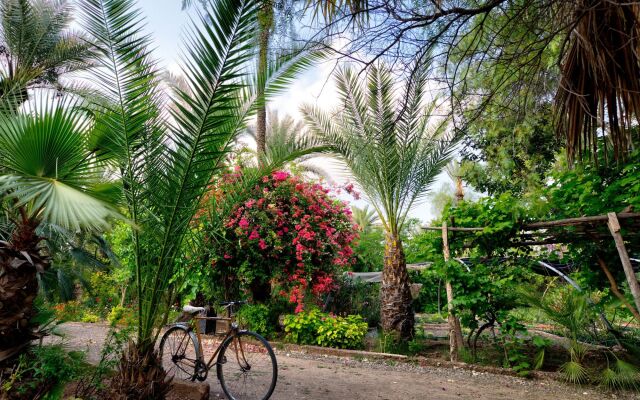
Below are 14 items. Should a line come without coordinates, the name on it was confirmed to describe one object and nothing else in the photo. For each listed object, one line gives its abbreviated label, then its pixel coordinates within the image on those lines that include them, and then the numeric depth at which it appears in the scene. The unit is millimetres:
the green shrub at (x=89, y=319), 11320
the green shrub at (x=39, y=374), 3018
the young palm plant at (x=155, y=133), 3150
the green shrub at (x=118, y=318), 3488
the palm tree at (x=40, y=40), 8073
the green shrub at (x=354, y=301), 9680
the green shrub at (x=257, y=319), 8117
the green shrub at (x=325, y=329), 7281
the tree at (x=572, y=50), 2320
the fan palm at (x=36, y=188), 2014
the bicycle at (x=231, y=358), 4066
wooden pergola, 4707
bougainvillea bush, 7691
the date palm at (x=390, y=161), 7480
